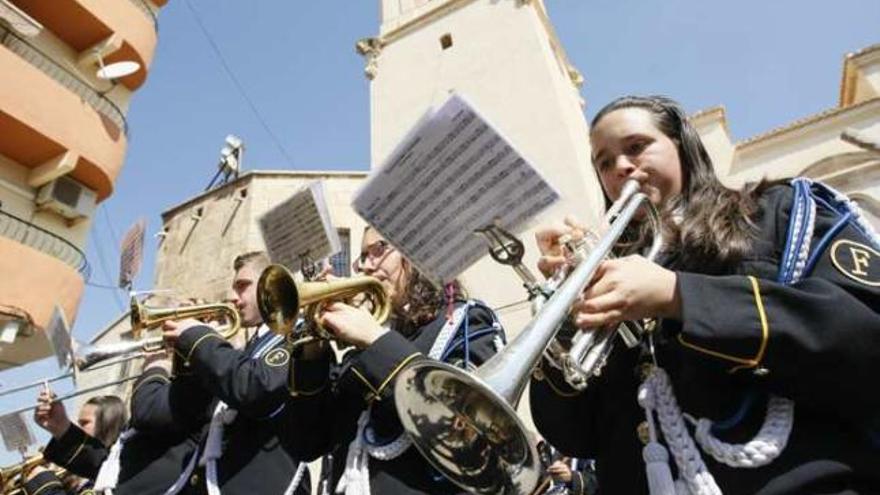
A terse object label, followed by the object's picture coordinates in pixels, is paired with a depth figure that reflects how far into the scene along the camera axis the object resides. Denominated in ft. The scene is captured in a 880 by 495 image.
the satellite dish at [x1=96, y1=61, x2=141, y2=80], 39.55
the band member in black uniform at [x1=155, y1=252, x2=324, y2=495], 7.79
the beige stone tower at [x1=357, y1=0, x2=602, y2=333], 41.88
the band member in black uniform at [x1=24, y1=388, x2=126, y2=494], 13.21
